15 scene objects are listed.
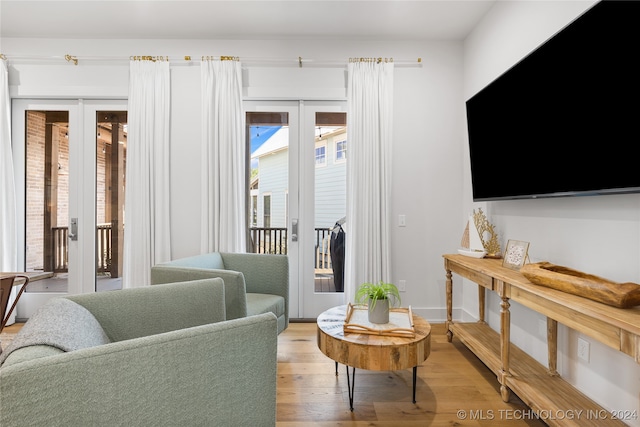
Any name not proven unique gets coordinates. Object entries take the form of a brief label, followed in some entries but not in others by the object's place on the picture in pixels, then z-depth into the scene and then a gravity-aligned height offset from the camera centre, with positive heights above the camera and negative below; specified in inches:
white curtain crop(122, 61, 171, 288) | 127.4 +15.8
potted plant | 76.6 -22.2
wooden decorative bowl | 51.6 -13.3
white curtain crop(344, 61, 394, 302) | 128.3 +14.6
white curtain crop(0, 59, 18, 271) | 125.6 +9.0
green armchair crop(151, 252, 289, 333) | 81.6 -19.7
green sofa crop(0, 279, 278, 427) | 29.8 -17.5
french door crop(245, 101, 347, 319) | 134.3 +10.7
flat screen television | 55.8 +21.8
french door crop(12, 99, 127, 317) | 133.3 +9.1
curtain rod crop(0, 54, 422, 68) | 129.1 +62.7
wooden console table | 49.6 -27.7
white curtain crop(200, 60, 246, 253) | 128.3 +24.1
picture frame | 83.7 -11.5
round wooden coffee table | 66.1 -29.3
